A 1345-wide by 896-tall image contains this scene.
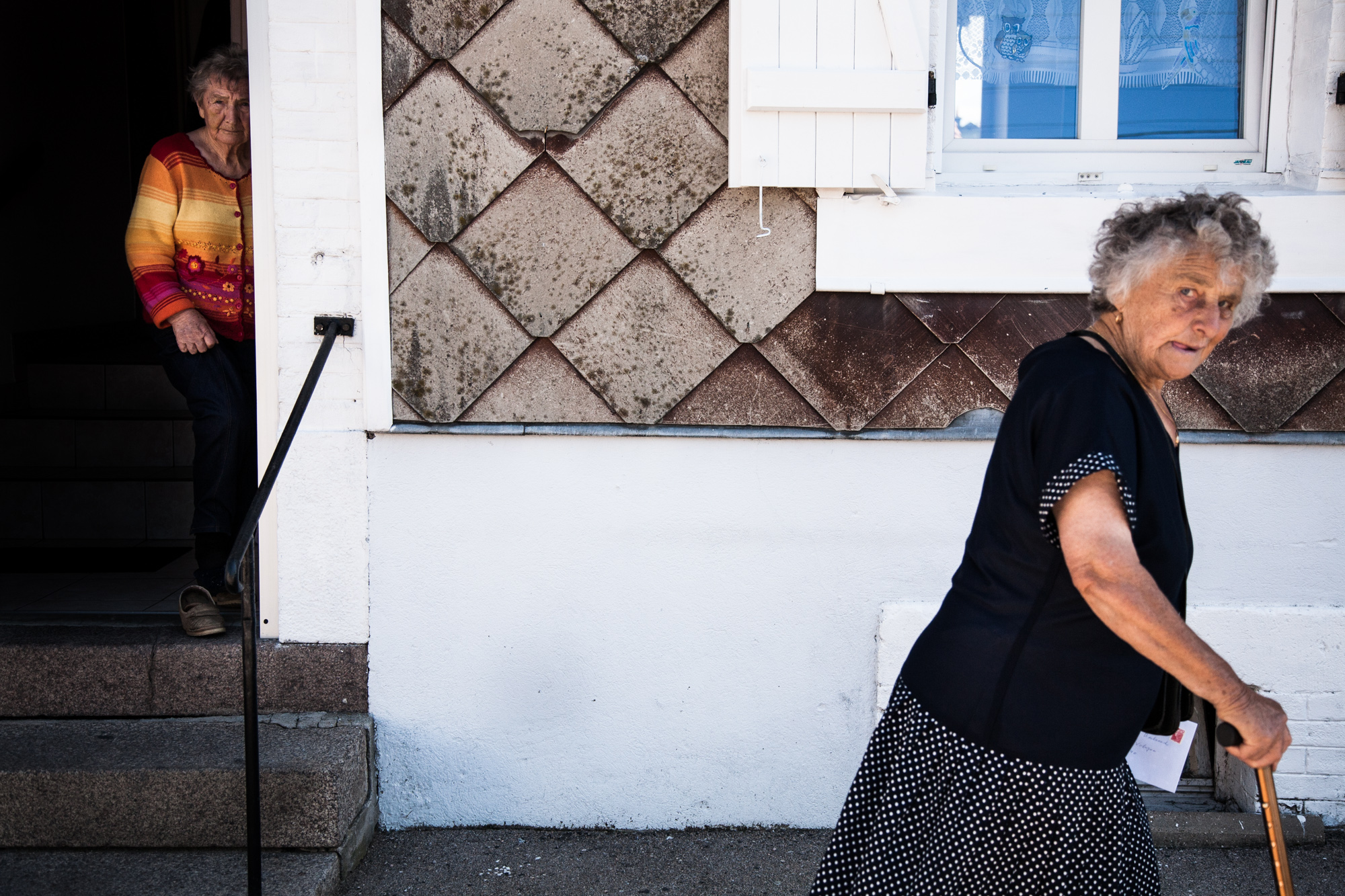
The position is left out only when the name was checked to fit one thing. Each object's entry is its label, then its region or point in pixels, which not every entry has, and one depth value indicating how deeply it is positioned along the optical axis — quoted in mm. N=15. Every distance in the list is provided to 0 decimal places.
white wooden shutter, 3061
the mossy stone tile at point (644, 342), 3260
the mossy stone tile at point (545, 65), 3172
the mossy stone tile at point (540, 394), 3291
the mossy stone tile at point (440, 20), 3154
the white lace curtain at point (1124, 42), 3375
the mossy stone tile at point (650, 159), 3191
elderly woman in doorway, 3387
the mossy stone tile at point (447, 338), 3248
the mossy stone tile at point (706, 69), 3166
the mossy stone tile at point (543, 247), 3227
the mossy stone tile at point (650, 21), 3154
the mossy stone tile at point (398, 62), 3160
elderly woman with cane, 1720
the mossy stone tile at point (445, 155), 3188
